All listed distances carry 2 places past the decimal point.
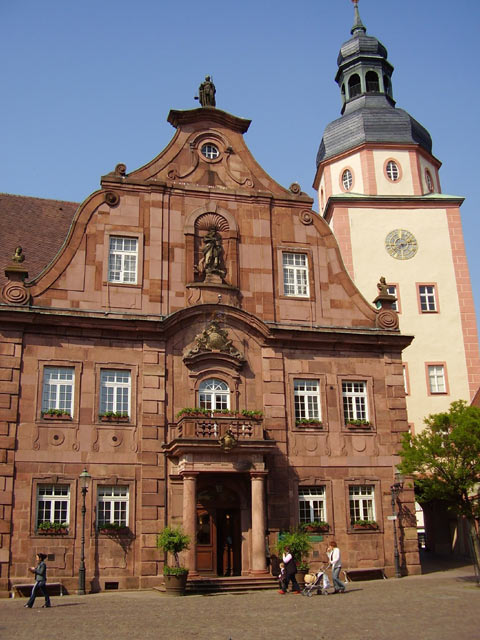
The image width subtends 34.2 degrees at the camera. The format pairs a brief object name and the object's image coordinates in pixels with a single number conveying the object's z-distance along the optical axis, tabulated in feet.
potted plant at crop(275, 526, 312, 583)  74.59
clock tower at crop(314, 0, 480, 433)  118.83
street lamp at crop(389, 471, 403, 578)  85.05
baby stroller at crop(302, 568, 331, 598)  67.62
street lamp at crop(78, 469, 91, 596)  74.95
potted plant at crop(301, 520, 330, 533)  84.23
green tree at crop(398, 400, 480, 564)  69.92
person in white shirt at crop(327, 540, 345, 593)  68.54
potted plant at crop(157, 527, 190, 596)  70.79
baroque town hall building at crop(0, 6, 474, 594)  78.64
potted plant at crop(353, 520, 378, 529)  86.22
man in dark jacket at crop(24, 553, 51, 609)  62.23
